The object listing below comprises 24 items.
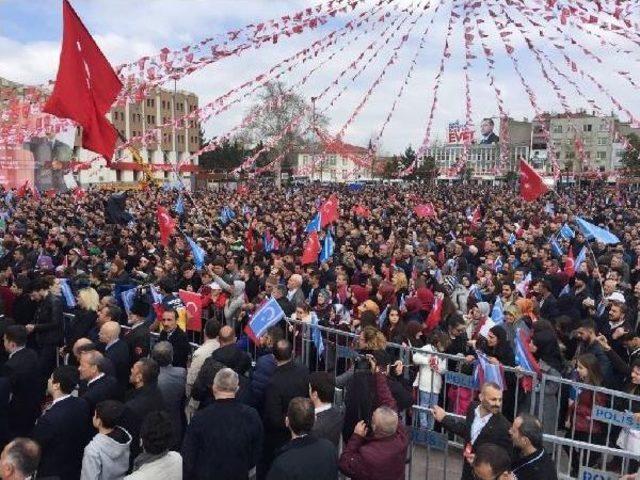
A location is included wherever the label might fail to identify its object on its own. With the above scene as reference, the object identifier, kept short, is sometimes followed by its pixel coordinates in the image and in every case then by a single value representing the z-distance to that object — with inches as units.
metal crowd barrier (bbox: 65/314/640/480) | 208.8
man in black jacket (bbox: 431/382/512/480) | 182.9
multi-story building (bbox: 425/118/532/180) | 4109.3
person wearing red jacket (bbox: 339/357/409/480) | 176.9
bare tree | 2005.7
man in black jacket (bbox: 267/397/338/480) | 159.8
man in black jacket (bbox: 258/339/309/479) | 218.2
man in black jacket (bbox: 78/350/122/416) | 206.5
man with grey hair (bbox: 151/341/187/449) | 233.9
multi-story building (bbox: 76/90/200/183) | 2881.4
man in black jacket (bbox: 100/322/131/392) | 255.8
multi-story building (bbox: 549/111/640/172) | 3786.9
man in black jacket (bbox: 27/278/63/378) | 302.0
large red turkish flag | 360.8
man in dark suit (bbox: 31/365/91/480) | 186.5
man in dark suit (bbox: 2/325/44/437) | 239.6
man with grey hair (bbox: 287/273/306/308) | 377.7
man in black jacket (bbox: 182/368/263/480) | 182.9
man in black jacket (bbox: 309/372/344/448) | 193.3
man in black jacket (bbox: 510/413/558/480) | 168.1
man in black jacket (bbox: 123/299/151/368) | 266.5
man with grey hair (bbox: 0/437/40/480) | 145.1
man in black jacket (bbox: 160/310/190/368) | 277.4
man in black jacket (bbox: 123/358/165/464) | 199.2
